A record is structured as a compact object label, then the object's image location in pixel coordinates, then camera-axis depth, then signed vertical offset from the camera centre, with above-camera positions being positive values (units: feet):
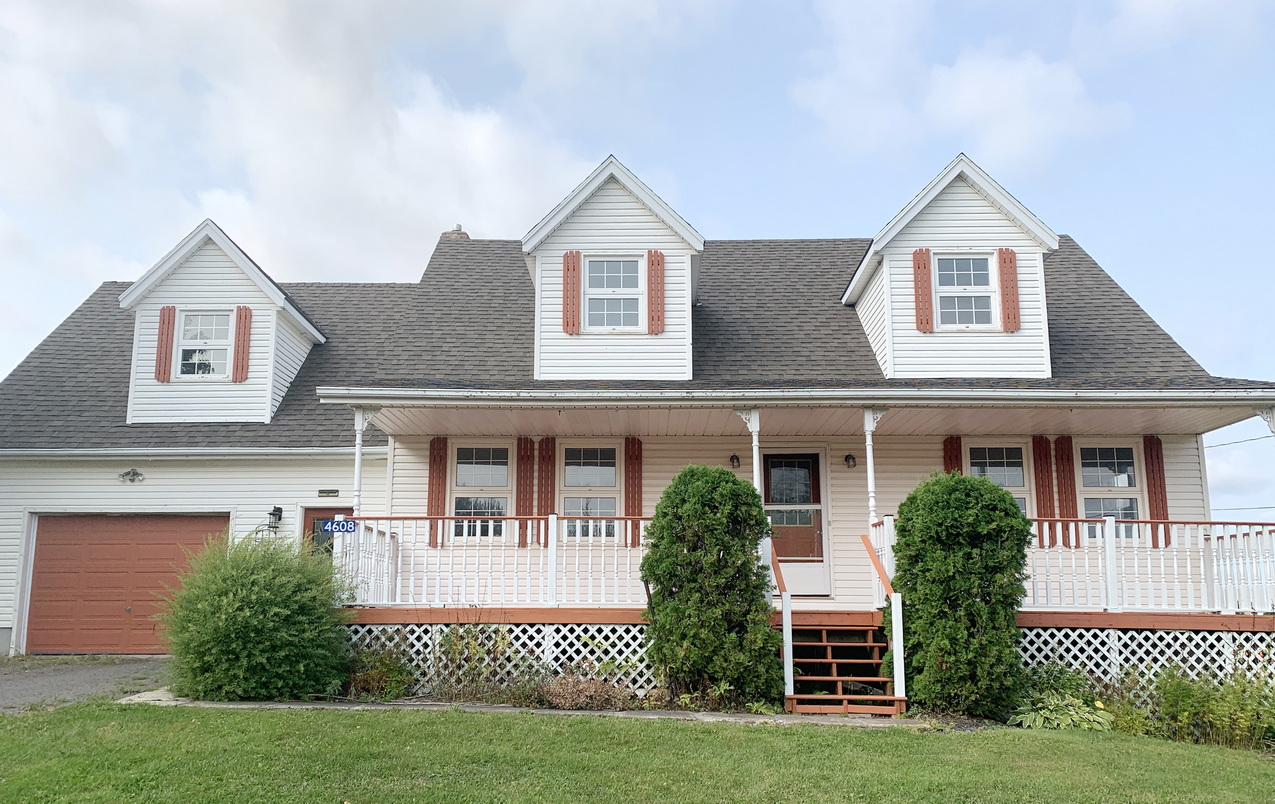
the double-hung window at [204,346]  45.52 +10.04
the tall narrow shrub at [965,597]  27.09 -1.44
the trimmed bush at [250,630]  27.66 -2.52
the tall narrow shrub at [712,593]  27.66 -1.36
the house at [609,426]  33.04 +5.35
